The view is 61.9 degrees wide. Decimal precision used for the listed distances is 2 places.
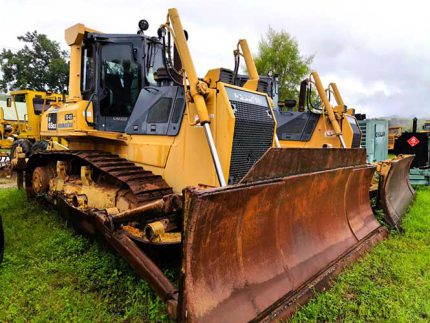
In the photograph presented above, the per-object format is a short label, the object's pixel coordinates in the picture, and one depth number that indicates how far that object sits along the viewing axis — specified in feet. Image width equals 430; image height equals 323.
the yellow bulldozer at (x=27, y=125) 40.51
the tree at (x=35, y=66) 118.52
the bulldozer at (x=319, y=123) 25.86
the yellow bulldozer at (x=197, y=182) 8.29
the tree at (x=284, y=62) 95.20
